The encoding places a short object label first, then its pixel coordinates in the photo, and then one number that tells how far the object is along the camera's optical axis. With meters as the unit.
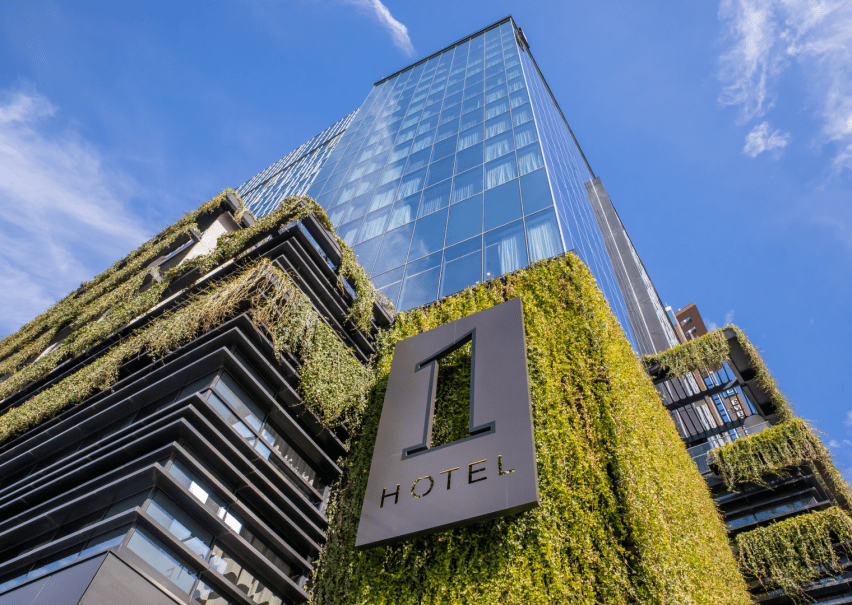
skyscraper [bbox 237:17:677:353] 11.55
